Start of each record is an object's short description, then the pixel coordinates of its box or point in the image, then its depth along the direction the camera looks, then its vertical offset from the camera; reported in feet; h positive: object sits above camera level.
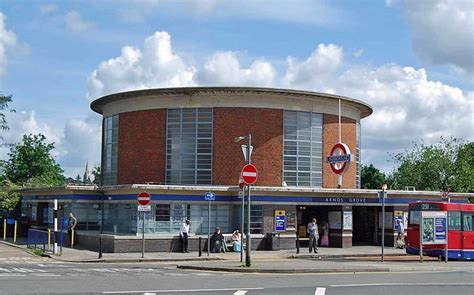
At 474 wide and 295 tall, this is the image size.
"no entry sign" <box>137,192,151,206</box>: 101.35 +0.88
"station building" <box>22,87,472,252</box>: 123.13 +8.59
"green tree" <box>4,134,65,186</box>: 242.17 +14.75
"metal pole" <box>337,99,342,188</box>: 149.81 +16.33
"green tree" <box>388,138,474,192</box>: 219.51 +13.11
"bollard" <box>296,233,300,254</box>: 112.43 -6.53
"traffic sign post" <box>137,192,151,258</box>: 101.35 +0.44
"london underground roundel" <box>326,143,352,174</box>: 136.92 +10.10
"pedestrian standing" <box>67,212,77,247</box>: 126.52 -4.04
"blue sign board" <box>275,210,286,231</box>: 122.42 -2.37
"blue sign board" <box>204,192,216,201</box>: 106.58 +1.58
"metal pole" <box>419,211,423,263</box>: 98.63 -5.11
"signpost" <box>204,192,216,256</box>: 106.64 +1.43
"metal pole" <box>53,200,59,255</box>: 109.50 -3.44
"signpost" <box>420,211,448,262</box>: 104.83 -2.50
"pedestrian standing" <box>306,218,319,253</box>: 114.11 -4.59
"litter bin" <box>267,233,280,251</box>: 120.57 -5.86
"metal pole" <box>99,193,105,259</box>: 137.08 -3.15
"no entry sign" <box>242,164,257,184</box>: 81.65 +3.93
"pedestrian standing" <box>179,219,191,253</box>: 113.80 -4.99
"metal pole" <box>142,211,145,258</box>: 103.16 -5.19
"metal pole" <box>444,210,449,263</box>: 100.88 -4.63
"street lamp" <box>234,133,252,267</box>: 81.30 -5.01
